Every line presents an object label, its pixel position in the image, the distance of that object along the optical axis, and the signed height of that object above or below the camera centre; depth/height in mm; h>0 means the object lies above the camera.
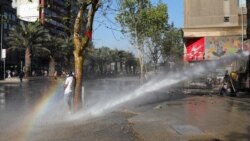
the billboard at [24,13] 75829 +15340
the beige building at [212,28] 29065 +4059
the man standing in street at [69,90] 10484 -754
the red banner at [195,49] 30191 +1971
